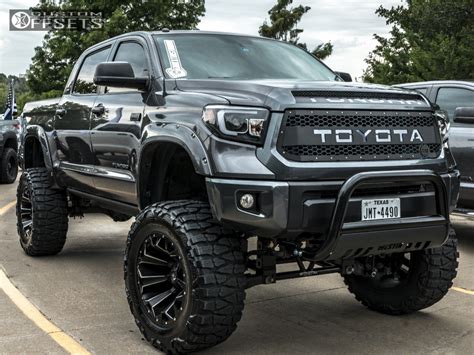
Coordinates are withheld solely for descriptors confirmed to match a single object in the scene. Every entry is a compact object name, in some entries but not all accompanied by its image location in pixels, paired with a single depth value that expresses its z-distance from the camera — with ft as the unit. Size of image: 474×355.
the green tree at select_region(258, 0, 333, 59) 120.26
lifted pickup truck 11.49
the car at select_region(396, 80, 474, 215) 23.03
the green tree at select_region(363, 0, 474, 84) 74.95
